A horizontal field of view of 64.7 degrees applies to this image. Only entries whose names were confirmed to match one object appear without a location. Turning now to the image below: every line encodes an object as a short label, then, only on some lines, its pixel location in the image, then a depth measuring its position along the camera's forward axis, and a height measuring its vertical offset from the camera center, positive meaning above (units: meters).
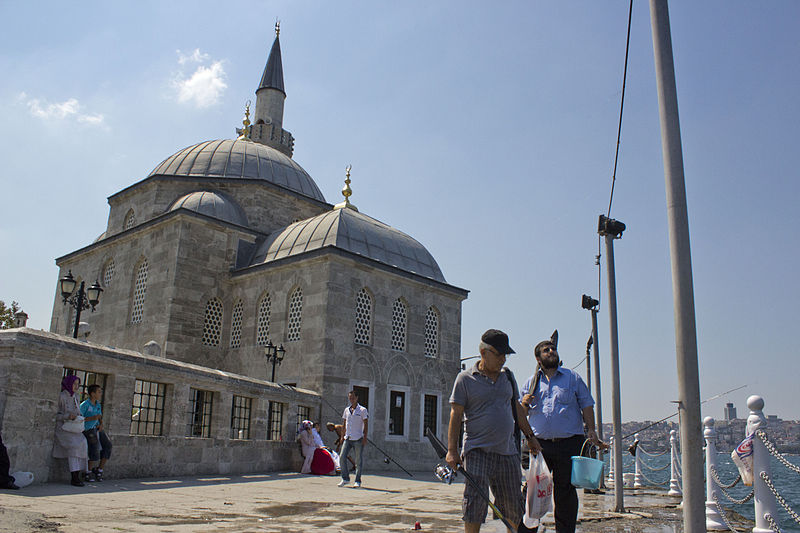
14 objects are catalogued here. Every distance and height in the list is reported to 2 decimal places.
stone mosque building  18.30 +3.48
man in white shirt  9.95 -0.34
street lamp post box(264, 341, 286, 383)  17.41 +1.48
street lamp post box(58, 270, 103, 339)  13.27 +2.27
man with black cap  3.94 -0.09
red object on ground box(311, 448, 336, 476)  12.44 -1.07
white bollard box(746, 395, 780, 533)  4.89 -0.37
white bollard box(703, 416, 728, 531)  6.54 -0.84
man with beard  4.65 -0.01
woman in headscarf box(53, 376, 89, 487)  7.60 -0.47
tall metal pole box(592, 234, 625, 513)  7.47 +0.51
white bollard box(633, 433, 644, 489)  13.90 -1.22
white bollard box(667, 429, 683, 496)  10.18 -0.86
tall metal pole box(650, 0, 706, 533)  3.87 +0.74
